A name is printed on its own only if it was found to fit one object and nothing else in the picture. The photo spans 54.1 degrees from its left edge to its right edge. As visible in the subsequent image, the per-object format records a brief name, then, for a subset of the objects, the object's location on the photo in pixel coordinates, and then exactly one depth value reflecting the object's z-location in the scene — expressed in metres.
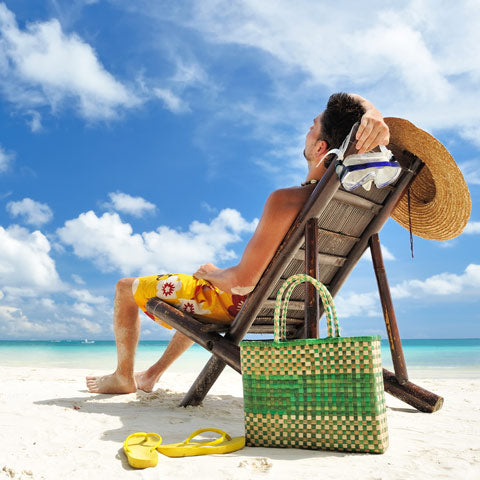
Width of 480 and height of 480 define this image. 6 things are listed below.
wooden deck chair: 2.69
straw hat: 3.11
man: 2.74
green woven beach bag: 2.07
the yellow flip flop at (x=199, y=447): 2.13
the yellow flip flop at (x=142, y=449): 1.94
